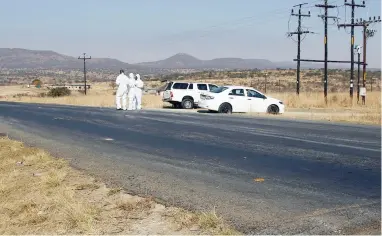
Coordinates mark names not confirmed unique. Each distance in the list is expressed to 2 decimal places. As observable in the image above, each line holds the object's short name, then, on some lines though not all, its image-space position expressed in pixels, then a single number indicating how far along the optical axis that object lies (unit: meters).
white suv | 35.66
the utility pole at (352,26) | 43.46
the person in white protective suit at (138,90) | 29.09
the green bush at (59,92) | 74.85
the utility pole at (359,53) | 42.81
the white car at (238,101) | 29.77
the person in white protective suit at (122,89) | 28.42
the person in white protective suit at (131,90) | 28.83
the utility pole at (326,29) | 43.27
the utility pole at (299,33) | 47.84
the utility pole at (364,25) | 43.02
